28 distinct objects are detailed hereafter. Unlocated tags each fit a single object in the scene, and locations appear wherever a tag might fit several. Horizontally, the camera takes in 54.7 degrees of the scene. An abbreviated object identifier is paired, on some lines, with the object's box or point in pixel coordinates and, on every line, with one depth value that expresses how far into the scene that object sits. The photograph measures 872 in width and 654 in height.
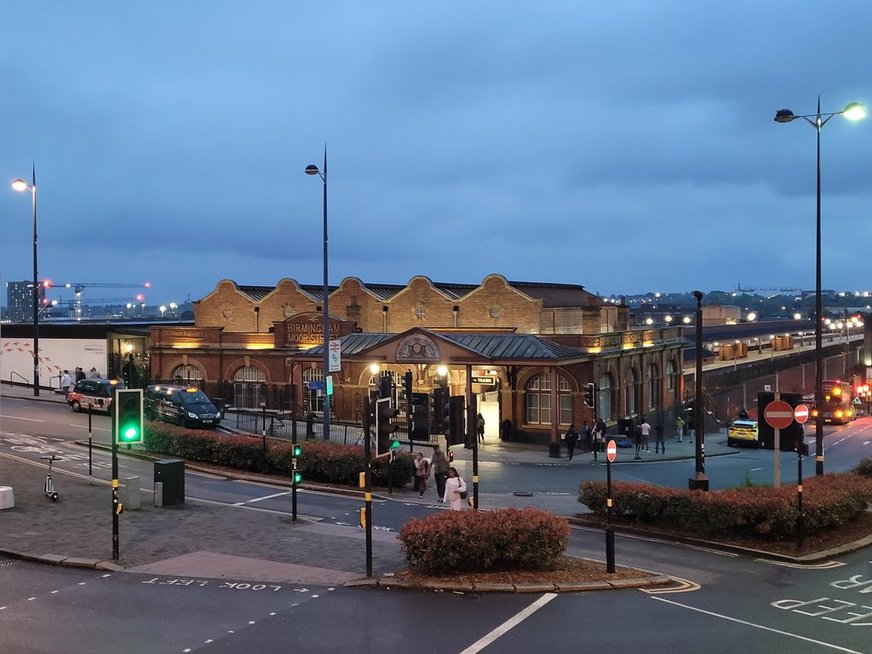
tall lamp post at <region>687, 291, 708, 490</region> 24.70
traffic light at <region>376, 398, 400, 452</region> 15.77
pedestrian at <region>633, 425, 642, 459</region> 40.62
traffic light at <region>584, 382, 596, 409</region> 37.13
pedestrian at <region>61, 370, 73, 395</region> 51.87
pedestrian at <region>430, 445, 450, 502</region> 25.92
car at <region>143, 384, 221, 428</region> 38.38
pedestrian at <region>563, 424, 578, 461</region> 38.72
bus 64.25
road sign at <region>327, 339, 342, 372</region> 36.34
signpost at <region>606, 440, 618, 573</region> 15.88
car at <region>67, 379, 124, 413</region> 40.38
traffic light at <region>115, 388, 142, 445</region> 16.69
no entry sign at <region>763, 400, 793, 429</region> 21.02
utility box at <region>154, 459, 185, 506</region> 22.33
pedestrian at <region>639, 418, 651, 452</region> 43.75
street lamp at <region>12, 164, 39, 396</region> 48.65
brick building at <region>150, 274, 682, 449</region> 42.56
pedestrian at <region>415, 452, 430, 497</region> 26.48
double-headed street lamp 24.11
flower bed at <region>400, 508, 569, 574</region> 15.32
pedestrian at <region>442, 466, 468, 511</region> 19.78
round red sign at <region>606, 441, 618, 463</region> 17.62
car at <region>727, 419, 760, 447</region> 49.09
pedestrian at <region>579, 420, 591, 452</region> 41.19
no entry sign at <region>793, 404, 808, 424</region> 21.55
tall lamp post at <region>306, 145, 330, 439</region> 34.82
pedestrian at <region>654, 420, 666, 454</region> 43.59
